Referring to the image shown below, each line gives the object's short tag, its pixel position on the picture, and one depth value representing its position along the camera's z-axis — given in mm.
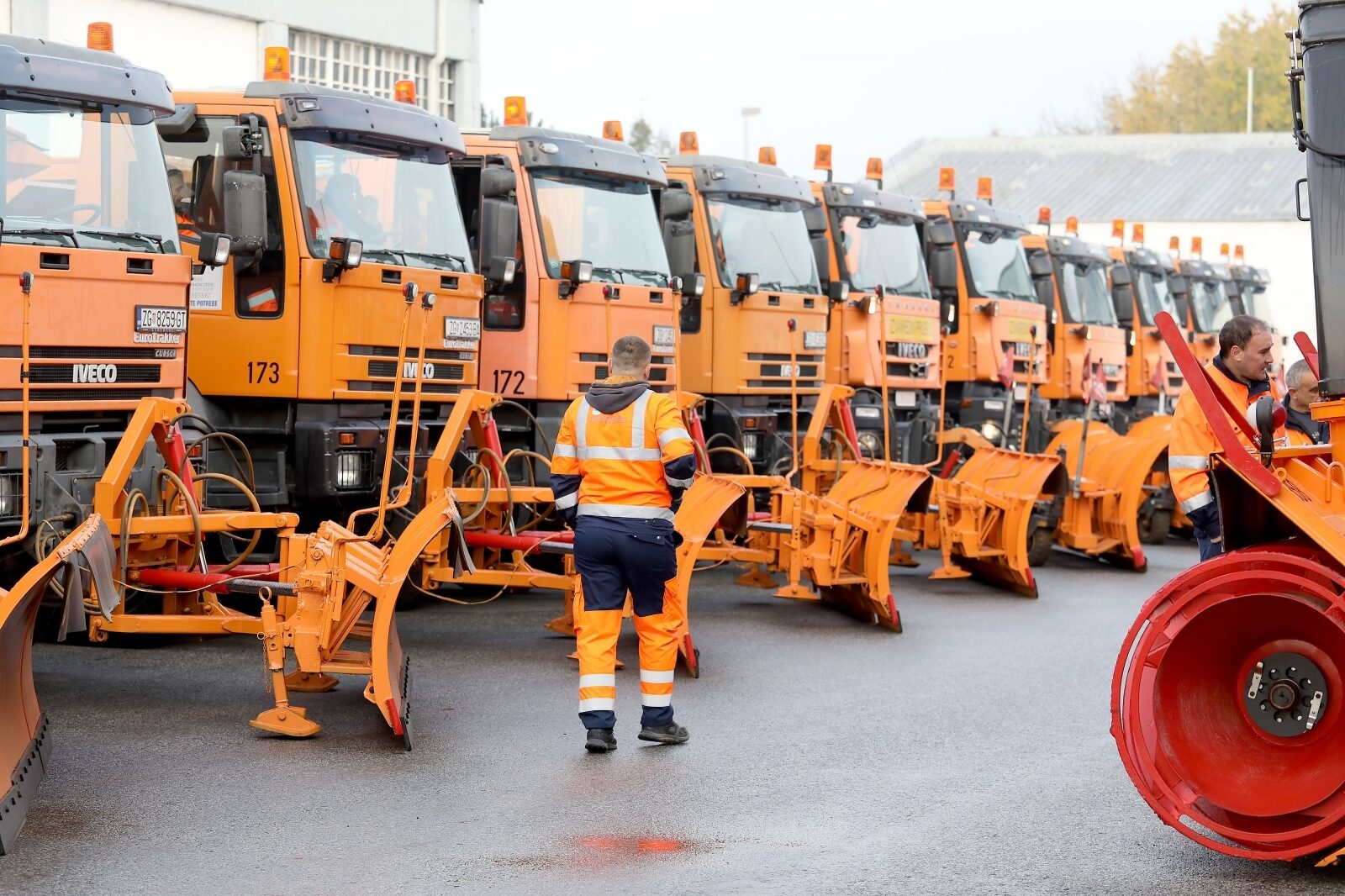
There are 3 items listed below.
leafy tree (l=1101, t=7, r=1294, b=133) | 70938
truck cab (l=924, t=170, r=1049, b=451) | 18109
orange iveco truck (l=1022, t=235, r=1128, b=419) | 20625
